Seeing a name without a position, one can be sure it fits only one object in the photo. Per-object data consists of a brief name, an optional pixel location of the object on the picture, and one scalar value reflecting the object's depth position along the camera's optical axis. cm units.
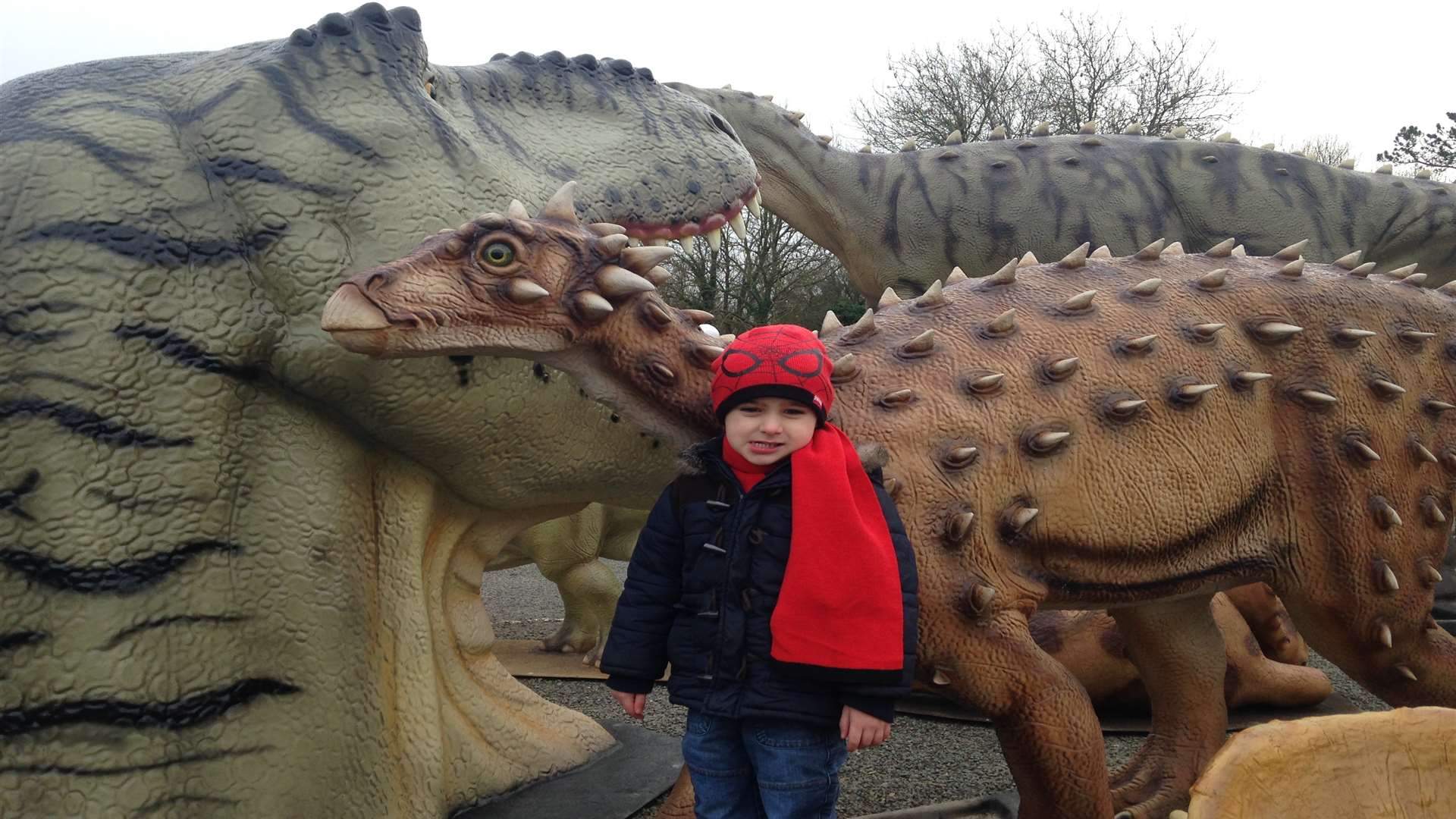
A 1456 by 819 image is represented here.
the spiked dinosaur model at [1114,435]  221
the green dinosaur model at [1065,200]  648
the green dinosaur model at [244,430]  207
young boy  183
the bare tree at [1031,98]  1900
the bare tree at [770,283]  1652
